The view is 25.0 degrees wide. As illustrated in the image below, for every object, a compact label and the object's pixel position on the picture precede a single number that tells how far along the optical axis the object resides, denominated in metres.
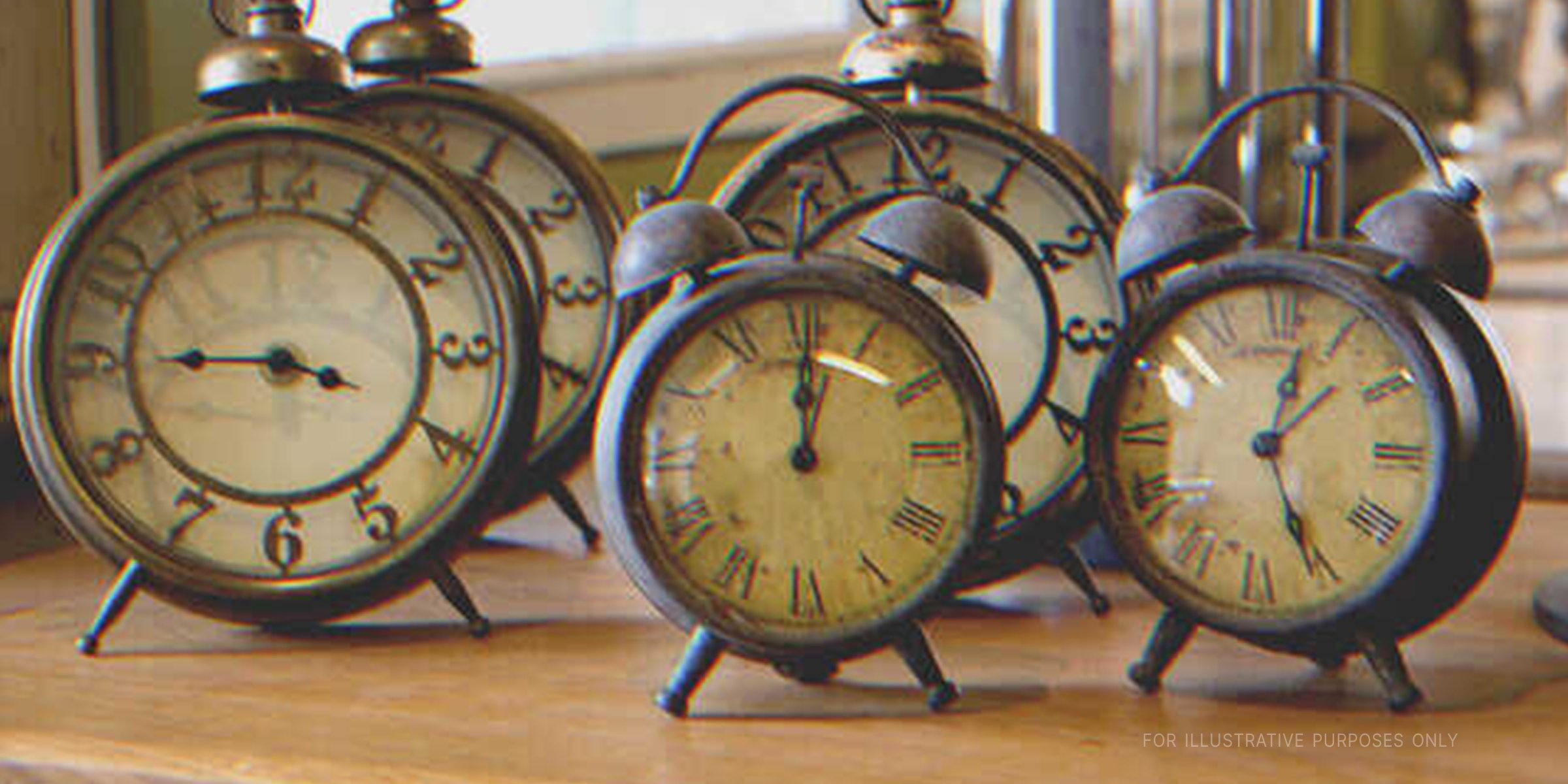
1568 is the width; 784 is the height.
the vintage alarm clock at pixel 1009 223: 1.08
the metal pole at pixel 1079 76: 1.21
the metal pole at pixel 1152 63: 1.32
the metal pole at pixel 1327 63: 1.10
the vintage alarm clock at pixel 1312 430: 0.97
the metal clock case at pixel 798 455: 0.98
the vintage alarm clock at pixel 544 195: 1.17
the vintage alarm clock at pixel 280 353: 1.06
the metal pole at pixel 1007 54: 1.26
